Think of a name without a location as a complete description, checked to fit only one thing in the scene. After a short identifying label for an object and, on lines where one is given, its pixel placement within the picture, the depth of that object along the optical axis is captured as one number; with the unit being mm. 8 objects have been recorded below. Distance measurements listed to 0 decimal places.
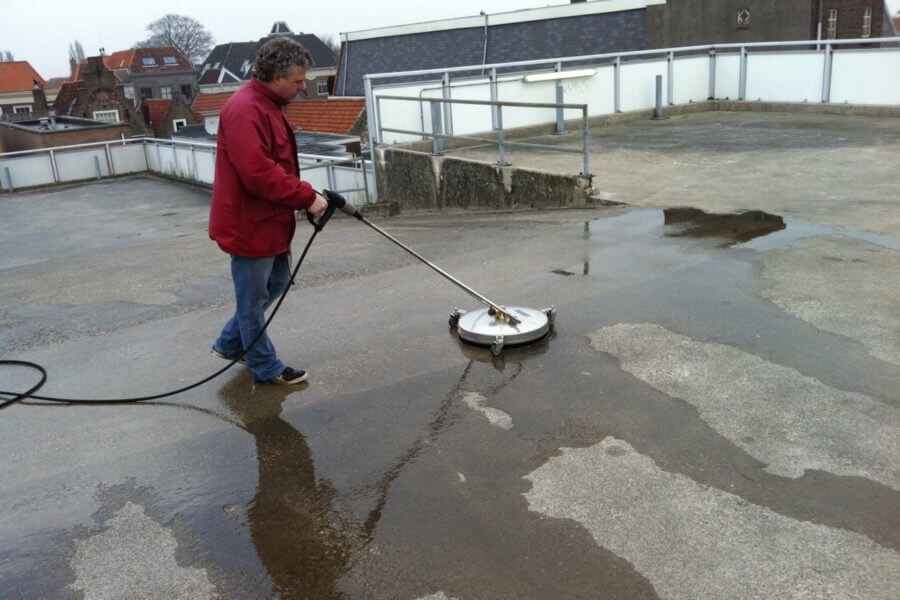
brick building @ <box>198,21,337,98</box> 81188
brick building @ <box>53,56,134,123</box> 62531
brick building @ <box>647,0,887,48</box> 29141
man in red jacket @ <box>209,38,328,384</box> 3980
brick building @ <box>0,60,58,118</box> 81500
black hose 4477
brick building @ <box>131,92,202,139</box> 60062
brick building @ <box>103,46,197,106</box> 88375
